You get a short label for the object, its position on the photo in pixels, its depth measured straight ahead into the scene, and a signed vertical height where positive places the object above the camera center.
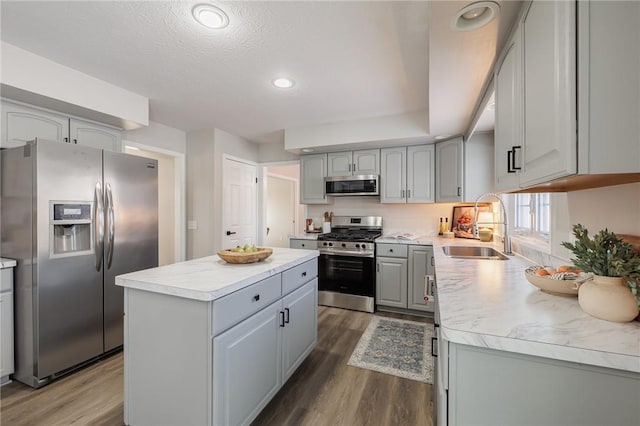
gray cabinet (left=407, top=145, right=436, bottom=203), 3.49 +0.49
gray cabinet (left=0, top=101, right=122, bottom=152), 2.12 +0.71
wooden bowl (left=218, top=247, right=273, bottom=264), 1.76 -0.28
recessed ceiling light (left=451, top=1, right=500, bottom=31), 1.15 +0.86
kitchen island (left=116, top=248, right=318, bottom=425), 1.29 -0.66
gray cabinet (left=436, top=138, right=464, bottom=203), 3.16 +0.49
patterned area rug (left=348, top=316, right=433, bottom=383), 2.20 -1.23
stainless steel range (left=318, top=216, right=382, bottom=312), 3.41 -0.74
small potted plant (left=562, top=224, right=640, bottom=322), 0.83 -0.20
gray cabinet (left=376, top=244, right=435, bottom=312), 3.24 -0.75
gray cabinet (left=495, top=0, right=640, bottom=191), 0.74 +0.35
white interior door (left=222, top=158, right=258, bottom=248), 3.94 +0.13
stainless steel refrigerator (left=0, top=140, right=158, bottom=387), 1.96 -0.27
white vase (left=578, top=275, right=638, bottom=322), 0.83 -0.27
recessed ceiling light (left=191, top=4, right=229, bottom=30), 1.54 +1.13
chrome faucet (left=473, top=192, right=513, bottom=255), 2.26 -0.21
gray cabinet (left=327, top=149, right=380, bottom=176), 3.74 +0.69
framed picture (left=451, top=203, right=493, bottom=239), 3.39 -0.08
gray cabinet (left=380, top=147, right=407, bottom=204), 3.61 +0.49
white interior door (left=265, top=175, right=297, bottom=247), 6.35 +0.08
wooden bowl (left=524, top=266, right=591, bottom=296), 1.06 -0.28
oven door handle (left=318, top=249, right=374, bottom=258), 3.42 -0.52
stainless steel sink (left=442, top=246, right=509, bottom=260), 2.39 -0.35
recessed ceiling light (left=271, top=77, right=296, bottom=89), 2.38 +1.14
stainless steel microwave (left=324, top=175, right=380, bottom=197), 3.68 +0.37
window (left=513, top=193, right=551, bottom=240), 2.01 -0.02
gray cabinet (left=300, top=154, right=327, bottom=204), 4.04 +0.51
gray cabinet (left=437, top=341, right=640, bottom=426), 0.71 -0.49
